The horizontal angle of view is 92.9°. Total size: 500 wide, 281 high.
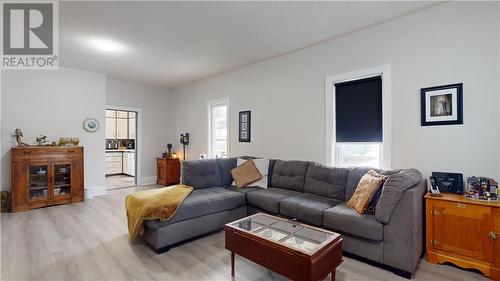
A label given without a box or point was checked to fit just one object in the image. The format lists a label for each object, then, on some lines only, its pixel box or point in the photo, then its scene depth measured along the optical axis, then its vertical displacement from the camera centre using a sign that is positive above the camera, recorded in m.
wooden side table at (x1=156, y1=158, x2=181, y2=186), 6.23 -0.80
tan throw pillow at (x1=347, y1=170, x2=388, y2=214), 2.50 -0.54
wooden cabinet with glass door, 4.19 -0.65
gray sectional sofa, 2.25 -0.77
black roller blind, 3.19 +0.43
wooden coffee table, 1.77 -0.86
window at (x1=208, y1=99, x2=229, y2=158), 5.51 +0.29
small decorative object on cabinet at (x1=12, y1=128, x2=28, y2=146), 4.34 +0.12
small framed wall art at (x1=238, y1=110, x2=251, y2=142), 4.81 +0.31
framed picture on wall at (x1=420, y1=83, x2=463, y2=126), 2.55 +0.40
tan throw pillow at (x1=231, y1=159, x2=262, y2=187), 3.88 -0.54
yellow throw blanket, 2.63 -0.74
